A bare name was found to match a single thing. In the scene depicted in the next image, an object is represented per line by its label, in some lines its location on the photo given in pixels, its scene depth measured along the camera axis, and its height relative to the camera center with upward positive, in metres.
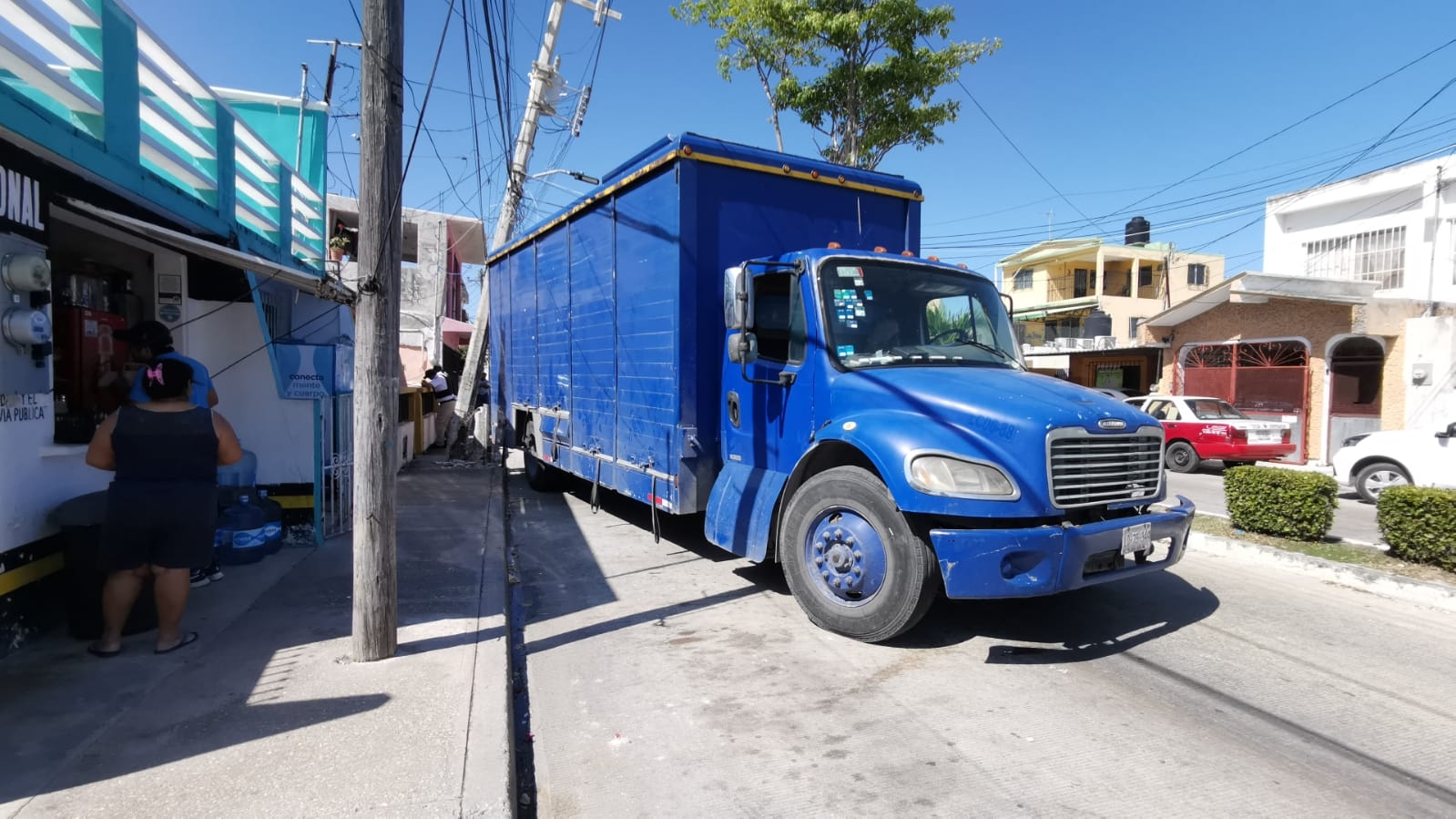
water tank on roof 38.56 +8.06
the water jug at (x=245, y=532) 6.08 -1.25
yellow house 31.97 +5.20
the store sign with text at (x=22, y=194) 3.89 +0.96
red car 13.98 -0.80
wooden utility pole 4.05 +0.28
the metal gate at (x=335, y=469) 7.21 -0.87
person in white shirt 16.00 -0.53
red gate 17.05 +0.34
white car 9.66 -0.91
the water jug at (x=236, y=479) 6.17 -0.87
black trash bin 4.34 -1.06
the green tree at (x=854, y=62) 12.36 +5.55
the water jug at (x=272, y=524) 6.38 -1.25
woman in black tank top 4.21 -0.68
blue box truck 4.22 -0.13
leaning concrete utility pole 13.77 +4.23
